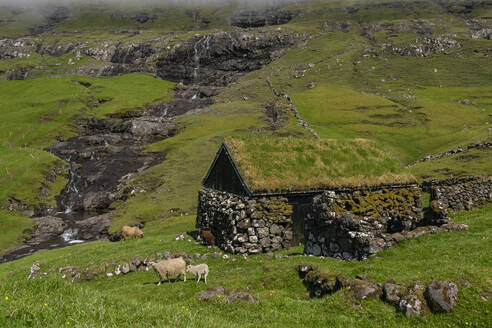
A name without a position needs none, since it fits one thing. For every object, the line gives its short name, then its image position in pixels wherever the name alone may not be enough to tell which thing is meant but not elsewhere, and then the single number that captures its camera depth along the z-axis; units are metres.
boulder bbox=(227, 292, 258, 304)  13.40
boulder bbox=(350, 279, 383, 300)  11.88
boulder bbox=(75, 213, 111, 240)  50.60
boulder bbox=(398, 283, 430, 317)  10.61
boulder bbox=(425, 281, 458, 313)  10.23
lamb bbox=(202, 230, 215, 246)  29.64
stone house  24.06
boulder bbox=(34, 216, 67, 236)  54.22
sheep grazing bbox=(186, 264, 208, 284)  19.69
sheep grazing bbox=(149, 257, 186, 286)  20.42
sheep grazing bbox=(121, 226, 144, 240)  38.19
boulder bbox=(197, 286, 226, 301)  14.64
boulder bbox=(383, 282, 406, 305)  11.32
